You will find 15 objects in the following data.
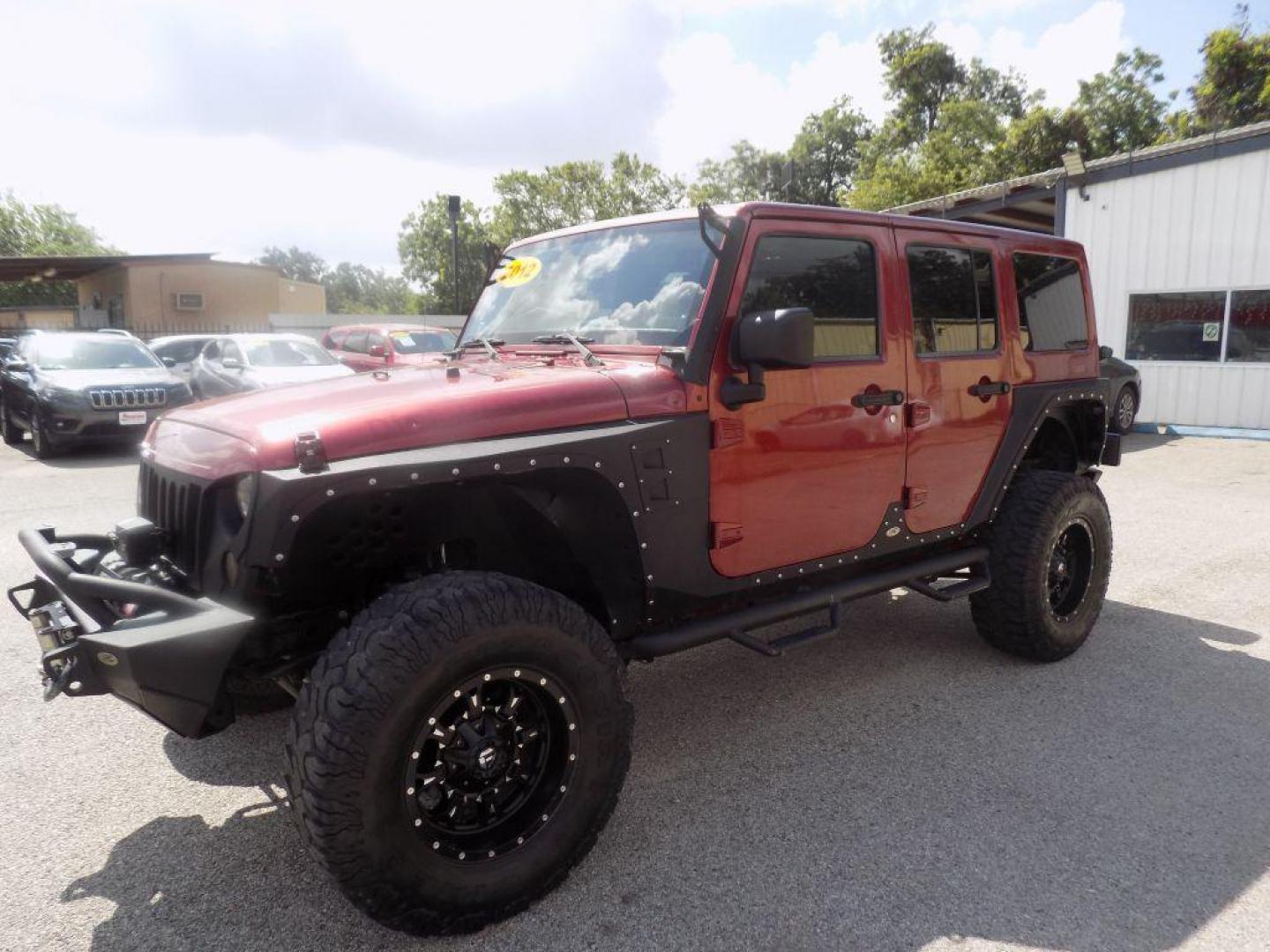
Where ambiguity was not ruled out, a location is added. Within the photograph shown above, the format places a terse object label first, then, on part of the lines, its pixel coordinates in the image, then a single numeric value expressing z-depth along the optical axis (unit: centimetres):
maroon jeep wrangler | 218
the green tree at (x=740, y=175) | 5425
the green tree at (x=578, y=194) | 4594
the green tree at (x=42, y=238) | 4903
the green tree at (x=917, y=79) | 3988
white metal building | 1178
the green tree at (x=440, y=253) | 5047
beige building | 2641
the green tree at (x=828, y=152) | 4962
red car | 1345
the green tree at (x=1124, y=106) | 3419
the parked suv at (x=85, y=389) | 1010
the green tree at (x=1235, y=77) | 2567
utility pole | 1314
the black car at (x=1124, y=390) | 1193
